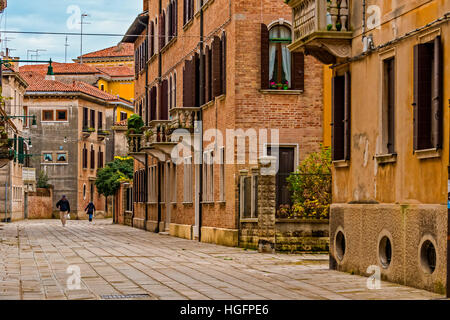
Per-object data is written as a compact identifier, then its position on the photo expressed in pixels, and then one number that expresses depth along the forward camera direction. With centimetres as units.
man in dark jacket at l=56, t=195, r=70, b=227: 5109
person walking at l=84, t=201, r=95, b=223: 7156
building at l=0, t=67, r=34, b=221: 6831
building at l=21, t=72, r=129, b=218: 8631
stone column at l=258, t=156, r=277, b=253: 2430
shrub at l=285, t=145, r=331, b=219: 2509
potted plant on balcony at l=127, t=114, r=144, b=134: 4709
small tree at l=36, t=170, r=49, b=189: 8538
